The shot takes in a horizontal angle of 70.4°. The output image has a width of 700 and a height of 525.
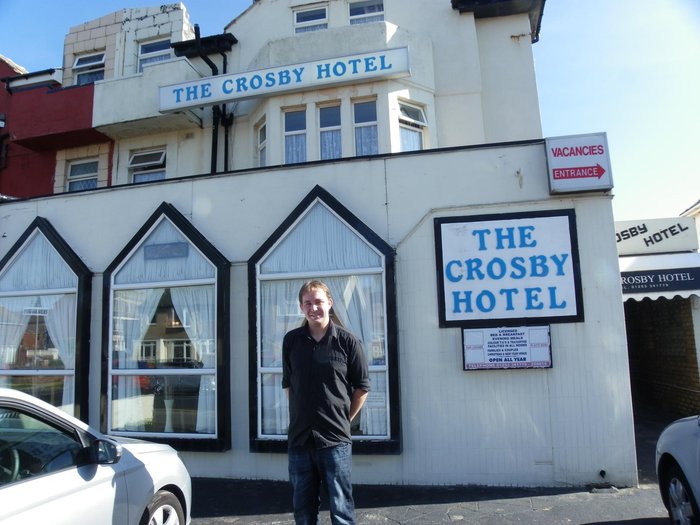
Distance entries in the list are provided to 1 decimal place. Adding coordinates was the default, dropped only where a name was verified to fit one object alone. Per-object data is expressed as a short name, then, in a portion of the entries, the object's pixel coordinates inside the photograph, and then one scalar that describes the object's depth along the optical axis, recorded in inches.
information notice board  213.2
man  122.4
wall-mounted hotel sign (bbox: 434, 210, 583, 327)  216.8
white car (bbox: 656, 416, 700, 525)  137.6
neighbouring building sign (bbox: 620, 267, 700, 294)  311.6
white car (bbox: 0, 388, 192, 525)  99.0
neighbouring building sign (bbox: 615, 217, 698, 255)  360.5
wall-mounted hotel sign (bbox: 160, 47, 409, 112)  338.6
